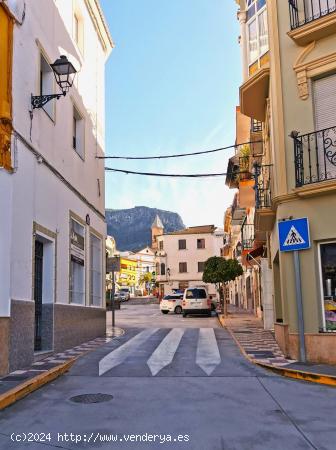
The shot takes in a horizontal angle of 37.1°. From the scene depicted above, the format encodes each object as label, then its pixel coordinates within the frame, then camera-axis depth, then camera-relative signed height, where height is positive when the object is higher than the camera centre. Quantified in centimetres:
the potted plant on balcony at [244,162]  2305 +617
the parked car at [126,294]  6701 +10
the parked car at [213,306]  3340 -84
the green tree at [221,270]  2977 +138
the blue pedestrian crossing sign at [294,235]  984 +113
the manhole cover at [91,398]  680 -141
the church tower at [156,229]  10552 +1403
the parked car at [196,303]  3042 -55
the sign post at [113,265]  2016 +123
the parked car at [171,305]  3622 -76
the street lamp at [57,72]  1048 +478
